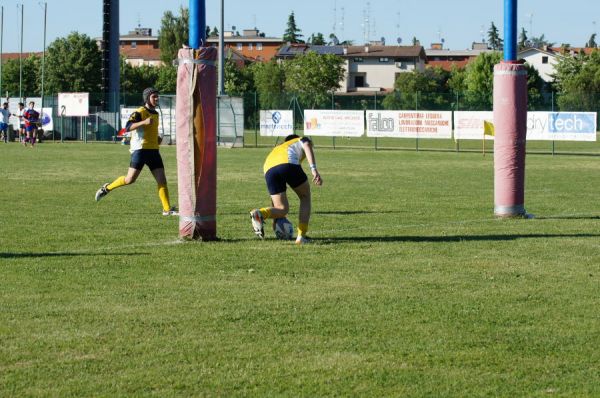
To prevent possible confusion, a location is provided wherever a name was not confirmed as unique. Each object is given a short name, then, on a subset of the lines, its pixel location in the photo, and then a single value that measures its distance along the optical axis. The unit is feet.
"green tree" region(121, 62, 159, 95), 373.81
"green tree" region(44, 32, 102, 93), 361.10
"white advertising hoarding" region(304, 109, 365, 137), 153.17
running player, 59.06
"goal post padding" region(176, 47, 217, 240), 46.75
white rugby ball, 47.37
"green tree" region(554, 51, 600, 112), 314.30
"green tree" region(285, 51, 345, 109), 386.52
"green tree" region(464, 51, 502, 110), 370.32
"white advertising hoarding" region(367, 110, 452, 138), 145.28
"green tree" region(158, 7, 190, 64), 519.56
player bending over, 46.11
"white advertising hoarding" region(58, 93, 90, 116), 188.81
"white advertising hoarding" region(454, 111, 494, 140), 141.49
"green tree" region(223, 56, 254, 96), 389.39
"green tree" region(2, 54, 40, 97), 365.12
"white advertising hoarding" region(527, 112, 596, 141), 134.00
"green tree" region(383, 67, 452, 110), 413.80
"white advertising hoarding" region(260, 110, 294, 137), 160.45
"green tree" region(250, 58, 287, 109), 397.19
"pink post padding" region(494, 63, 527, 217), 58.18
